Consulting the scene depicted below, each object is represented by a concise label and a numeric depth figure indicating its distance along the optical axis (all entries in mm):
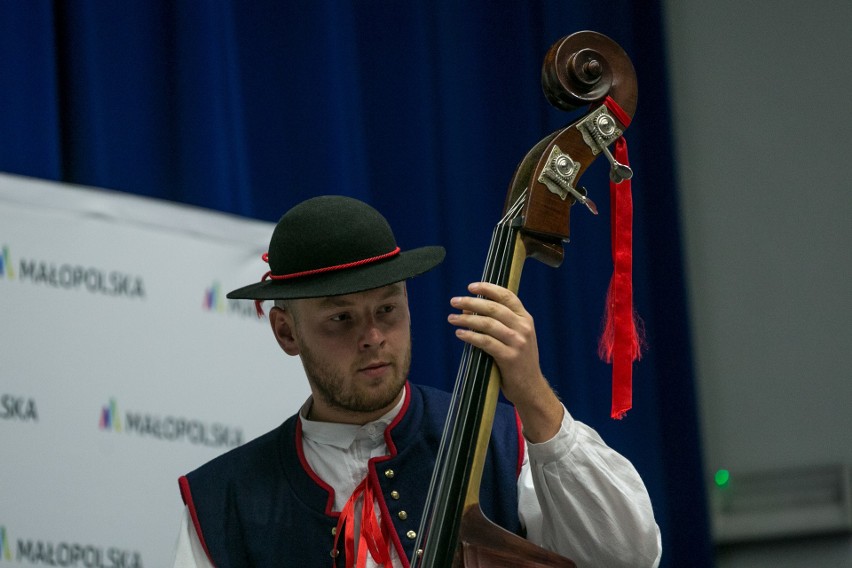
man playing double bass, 7423
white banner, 8017
